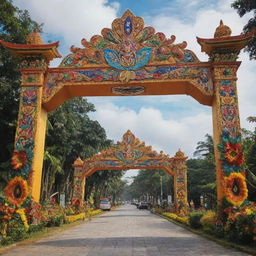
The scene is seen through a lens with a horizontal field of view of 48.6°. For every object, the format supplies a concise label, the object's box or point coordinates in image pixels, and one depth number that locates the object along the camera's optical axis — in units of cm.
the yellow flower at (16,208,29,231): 751
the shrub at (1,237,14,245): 660
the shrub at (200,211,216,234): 847
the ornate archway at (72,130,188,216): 2058
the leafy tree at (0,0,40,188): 1131
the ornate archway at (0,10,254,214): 820
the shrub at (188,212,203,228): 1115
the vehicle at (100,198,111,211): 3859
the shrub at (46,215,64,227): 1185
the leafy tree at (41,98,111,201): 1678
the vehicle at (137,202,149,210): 4429
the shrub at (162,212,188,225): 1392
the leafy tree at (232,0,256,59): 1199
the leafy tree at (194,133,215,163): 2870
